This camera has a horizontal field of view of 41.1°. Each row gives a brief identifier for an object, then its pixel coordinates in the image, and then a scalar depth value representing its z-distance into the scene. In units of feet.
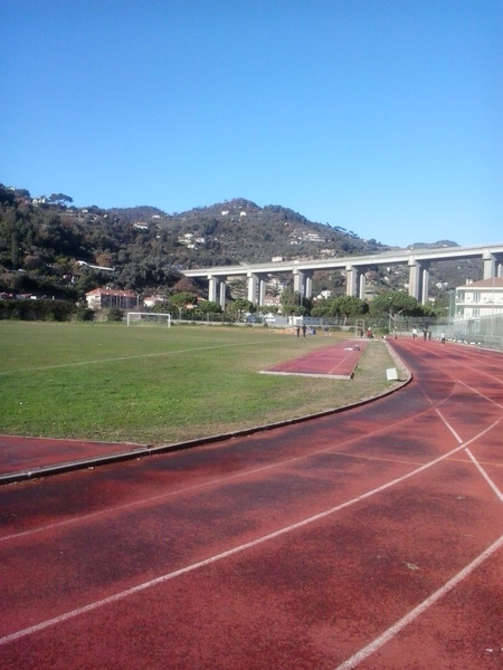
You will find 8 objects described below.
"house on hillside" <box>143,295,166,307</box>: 418.92
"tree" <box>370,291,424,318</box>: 362.94
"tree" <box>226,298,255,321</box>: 422.74
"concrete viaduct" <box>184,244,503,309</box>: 344.69
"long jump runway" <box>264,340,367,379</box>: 78.74
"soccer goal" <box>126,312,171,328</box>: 297.90
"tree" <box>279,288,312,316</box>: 400.47
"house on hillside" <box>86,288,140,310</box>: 387.96
